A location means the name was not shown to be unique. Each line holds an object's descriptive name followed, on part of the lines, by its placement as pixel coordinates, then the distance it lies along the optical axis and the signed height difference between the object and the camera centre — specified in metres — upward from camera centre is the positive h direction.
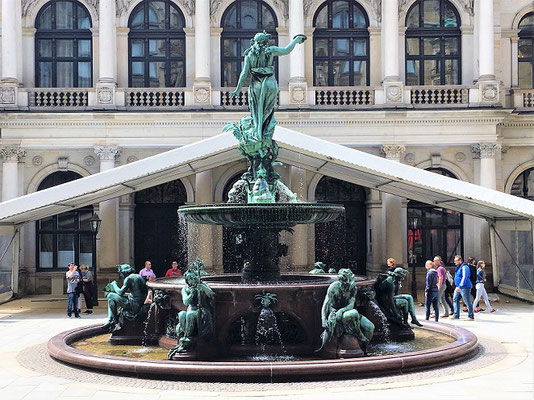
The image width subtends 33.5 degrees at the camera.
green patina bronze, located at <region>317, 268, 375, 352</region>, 12.82 -1.58
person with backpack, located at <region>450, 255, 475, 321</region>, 21.00 -2.11
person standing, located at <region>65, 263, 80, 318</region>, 22.76 -2.16
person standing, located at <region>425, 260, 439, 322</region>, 20.00 -2.00
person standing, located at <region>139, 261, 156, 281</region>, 23.04 -1.78
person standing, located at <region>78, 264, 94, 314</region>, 23.78 -2.28
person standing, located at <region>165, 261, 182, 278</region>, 25.23 -1.91
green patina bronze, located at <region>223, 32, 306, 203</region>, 15.46 +1.33
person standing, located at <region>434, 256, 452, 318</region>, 20.64 -1.97
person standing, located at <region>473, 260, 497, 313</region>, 22.53 -2.09
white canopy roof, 23.94 +0.72
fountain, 12.30 -1.69
